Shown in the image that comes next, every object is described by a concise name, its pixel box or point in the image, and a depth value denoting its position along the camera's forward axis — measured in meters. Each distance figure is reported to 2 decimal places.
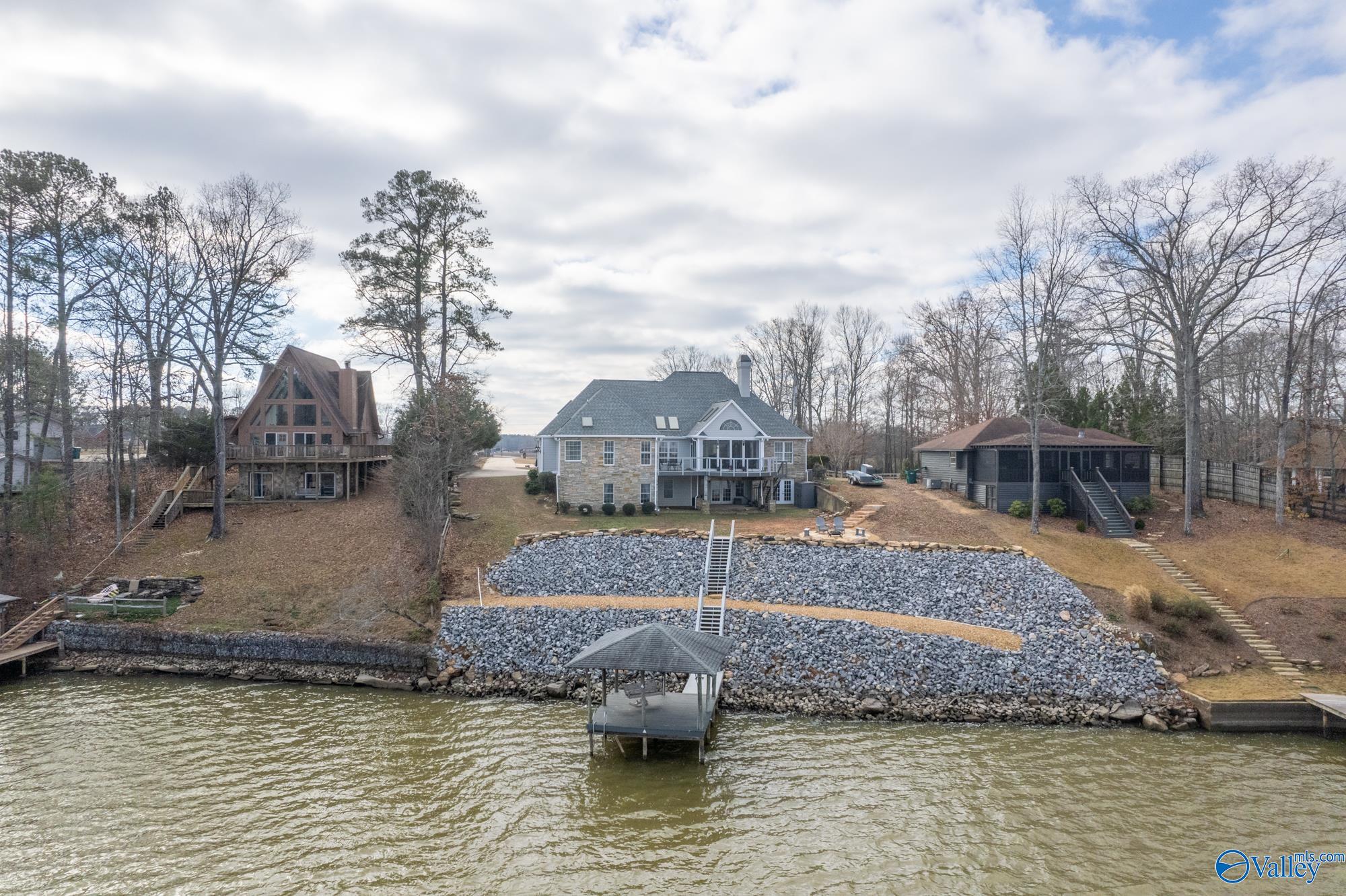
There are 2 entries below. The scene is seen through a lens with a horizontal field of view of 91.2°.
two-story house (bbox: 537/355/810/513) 31.02
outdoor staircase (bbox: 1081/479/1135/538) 26.19
